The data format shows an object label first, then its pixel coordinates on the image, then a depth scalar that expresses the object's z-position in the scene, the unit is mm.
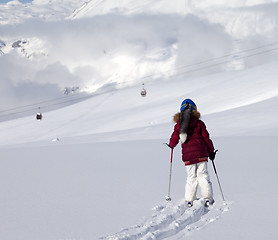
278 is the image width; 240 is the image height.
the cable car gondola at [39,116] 59294
